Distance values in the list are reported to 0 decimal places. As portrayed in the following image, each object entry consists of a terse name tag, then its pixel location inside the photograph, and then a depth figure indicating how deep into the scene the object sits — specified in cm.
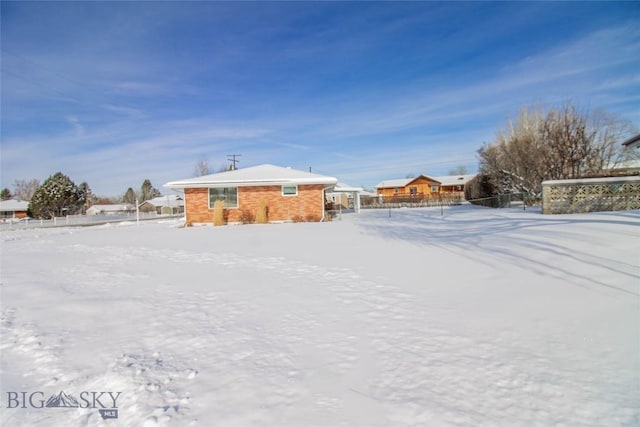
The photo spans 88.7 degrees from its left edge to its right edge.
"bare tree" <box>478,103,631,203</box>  1897
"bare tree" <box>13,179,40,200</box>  7062
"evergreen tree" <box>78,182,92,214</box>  4438
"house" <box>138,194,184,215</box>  5709
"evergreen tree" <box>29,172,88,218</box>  3909
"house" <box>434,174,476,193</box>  5884
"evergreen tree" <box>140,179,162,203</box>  8112
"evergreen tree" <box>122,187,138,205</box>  7982
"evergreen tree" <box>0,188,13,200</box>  7175
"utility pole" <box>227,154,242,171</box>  3848
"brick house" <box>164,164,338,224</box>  1850
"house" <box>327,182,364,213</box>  3015
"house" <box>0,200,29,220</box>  5628
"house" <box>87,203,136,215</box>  6744
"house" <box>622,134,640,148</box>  971
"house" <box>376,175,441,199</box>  5845
